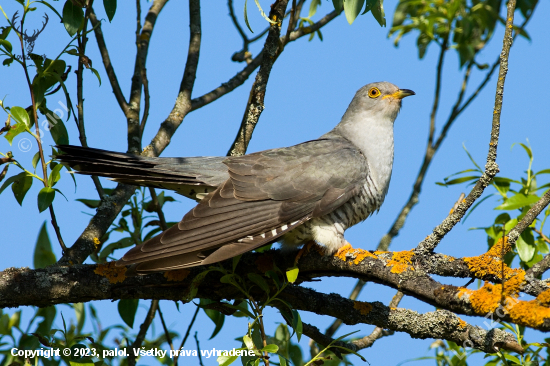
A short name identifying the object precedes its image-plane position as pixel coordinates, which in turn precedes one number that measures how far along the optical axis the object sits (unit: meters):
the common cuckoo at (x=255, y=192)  5.76
